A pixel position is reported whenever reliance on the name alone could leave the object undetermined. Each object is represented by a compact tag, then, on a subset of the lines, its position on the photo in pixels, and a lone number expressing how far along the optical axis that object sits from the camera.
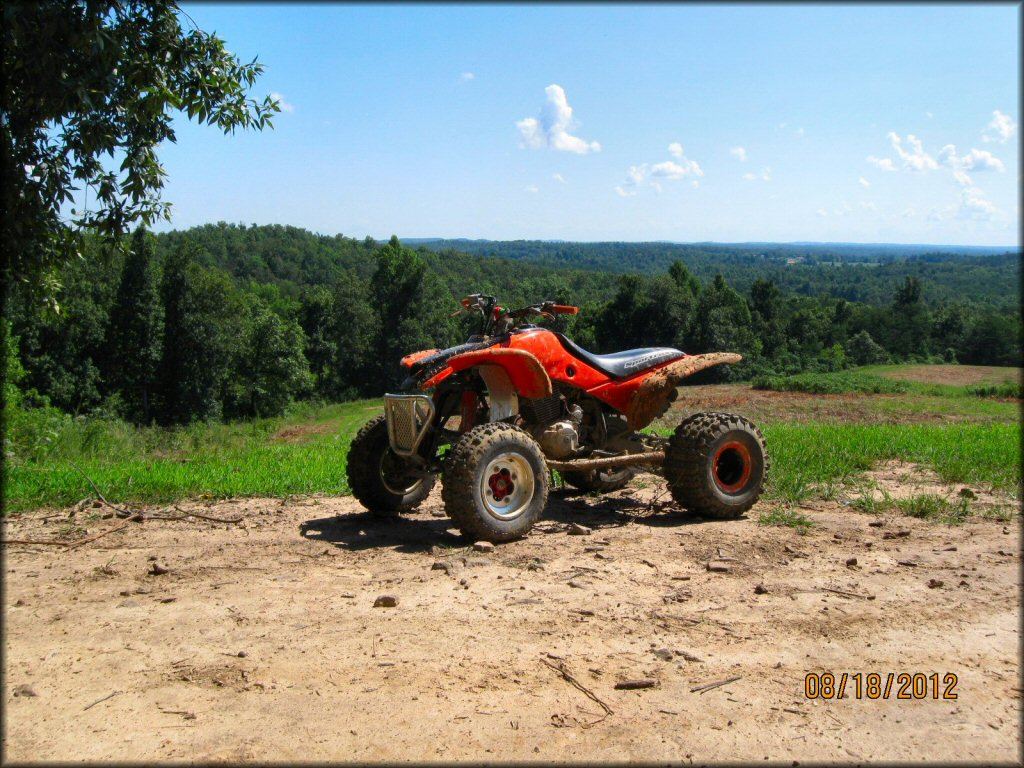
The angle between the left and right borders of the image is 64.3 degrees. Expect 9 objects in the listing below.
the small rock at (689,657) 3.91
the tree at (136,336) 45.41
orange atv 5.84
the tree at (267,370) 49.84
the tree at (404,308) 49.25
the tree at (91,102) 5.17
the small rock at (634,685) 3.63
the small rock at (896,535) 6.11
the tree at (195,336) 46.22
